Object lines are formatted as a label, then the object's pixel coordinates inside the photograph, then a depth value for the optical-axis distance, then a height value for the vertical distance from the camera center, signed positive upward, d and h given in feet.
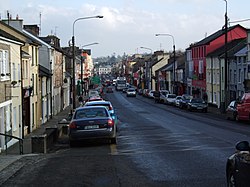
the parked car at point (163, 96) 254.88 -4.99
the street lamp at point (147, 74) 464.65 +10.21
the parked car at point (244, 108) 117.60 -5.14
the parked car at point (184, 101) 198.82 -5.84
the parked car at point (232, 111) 127.85 -6.46
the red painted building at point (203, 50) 234.17 +16.79
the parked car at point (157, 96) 265.50 -5.27
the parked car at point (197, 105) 181.06 -6.73
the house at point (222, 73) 179.73 +4.68
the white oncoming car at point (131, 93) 353.72 -4.71
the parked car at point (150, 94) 321.09 -5.15
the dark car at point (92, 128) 62.18 -4.97
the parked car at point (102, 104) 92.44 -3.18
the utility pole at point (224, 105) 165.10 -6.21
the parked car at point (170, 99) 236.63 -6.04
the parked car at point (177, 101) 214.30 -6.31
